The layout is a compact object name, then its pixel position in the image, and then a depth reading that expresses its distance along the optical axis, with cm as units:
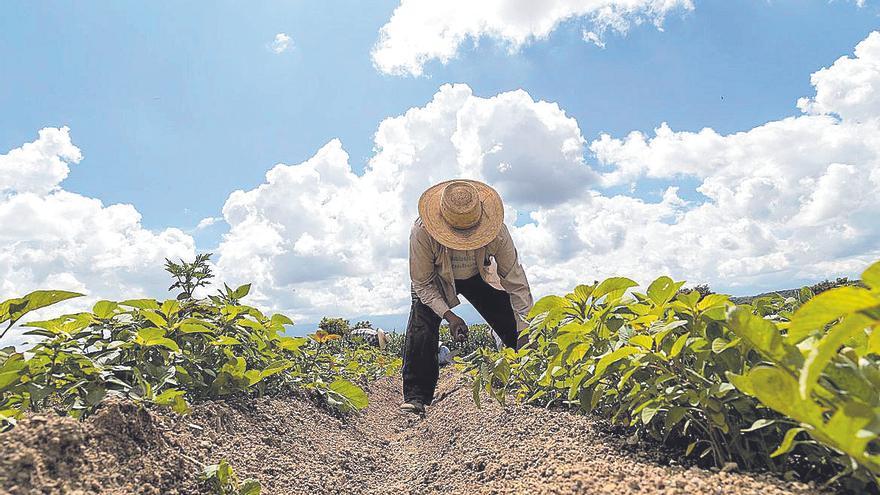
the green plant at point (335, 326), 997
